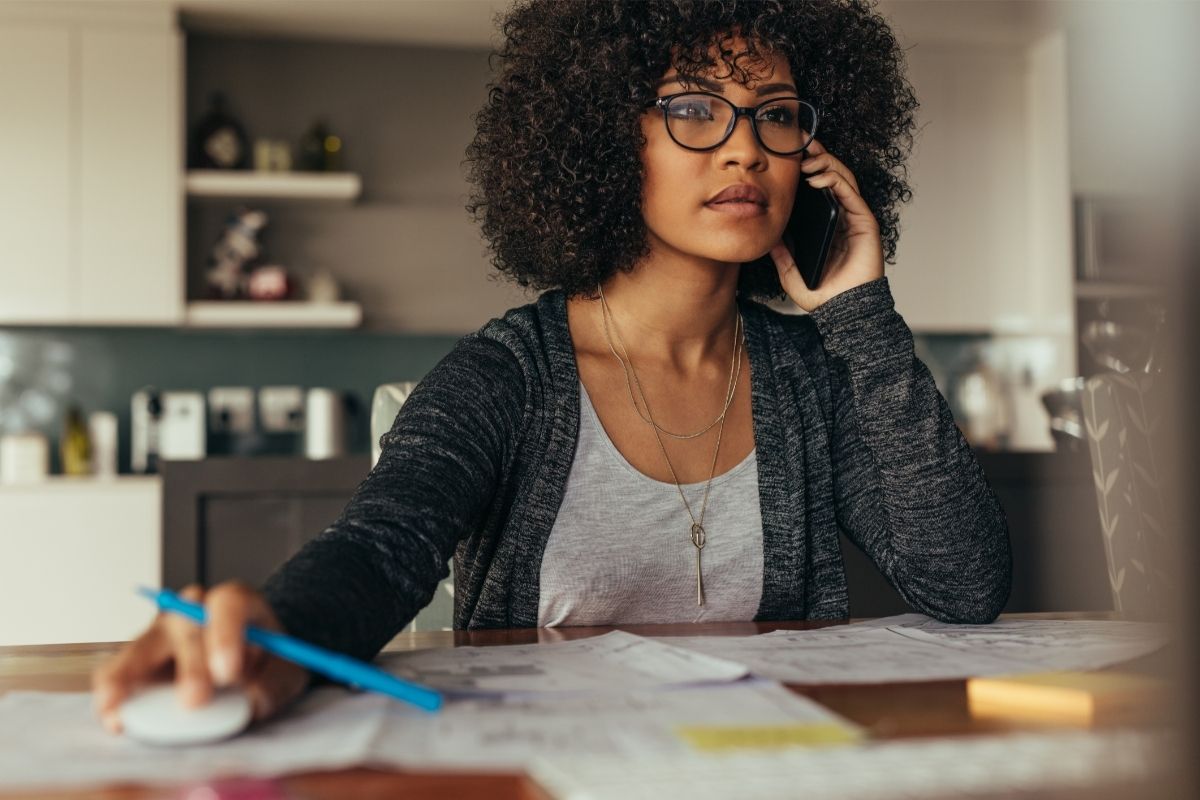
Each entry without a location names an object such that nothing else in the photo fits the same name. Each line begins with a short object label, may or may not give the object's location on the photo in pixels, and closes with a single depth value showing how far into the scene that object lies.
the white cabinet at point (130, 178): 3.97
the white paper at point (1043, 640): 0.74
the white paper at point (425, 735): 0.50
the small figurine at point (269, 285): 4.08
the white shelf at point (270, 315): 4.01
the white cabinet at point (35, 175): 3.92
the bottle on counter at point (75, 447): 4.01
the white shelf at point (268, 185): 4.03
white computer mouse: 0.52
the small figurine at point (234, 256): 4.12
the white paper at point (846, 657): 0.71
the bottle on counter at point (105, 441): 4.03
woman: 1.11
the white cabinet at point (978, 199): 4.59
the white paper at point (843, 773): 0.43
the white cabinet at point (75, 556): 3.75
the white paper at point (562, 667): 0.67
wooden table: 0.47
